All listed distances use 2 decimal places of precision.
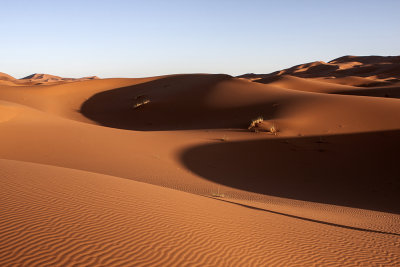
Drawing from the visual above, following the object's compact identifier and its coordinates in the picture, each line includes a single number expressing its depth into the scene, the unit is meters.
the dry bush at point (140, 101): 27.11
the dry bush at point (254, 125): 16.15
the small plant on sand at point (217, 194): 8.09
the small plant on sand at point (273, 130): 15.17
